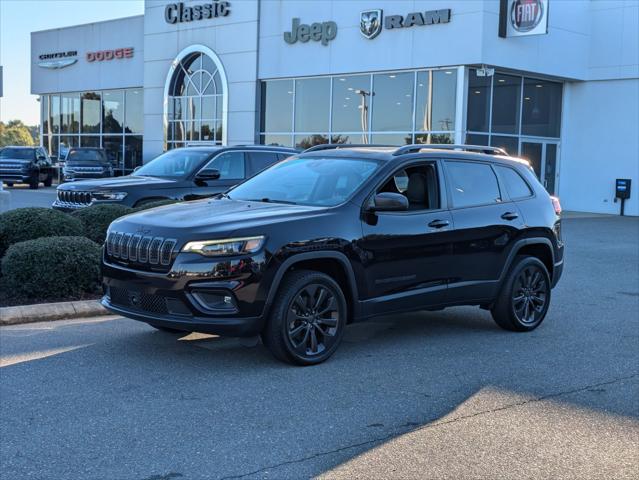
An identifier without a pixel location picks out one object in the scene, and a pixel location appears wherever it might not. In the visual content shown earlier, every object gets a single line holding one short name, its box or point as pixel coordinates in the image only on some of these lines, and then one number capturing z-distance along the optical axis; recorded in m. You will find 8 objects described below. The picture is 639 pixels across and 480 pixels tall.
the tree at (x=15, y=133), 106.51
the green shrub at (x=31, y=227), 9.56
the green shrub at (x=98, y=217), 10.23
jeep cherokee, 5.86
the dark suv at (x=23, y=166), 31.97
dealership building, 23.77
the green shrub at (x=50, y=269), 8.29
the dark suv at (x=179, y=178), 11.98
